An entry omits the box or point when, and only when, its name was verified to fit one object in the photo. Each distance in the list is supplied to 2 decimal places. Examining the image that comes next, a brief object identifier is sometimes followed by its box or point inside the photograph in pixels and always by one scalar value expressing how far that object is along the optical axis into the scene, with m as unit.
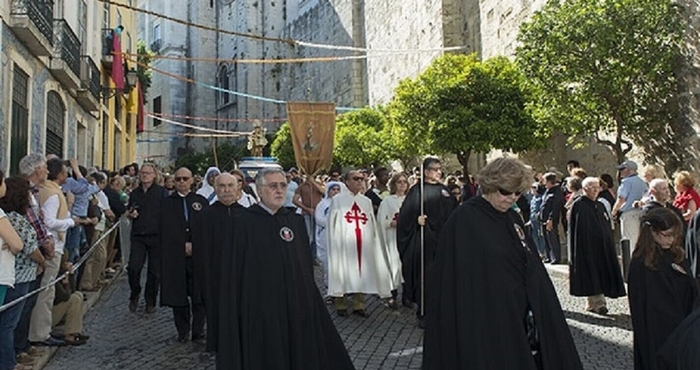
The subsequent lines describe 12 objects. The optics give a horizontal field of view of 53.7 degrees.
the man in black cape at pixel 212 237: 5.66
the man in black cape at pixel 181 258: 6.59
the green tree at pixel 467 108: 16.14
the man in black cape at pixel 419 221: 7.27
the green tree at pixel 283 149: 36.19
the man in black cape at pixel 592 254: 7.59
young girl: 4.11
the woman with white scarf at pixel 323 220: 9.25
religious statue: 30.69
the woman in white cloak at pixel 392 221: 8.52
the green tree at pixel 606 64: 11.34
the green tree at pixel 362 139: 25.72
